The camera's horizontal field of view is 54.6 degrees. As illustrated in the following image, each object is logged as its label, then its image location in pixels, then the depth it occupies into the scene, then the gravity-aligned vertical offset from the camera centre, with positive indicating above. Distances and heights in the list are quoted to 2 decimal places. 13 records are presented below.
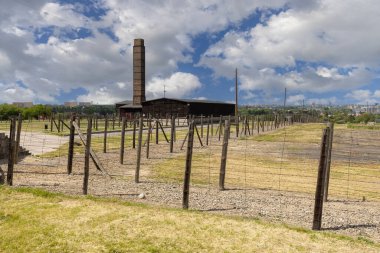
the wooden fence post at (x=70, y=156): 14.63 -1.59
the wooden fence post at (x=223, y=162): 12.48 -1.32
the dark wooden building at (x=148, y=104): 65.06 +3.05
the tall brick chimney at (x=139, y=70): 68.38 +9.15
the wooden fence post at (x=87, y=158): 11.05 -1.28
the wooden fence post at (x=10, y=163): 11.93 -1.60
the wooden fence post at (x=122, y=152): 18.77 -1.71
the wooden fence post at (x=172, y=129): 23.84 -0.55
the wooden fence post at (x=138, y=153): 13.59 -1.30
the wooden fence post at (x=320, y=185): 8.34 -1.33
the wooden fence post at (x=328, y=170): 11.00 -1.29
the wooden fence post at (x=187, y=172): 9.77 -1.36
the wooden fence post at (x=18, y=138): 15.07 -1.07
